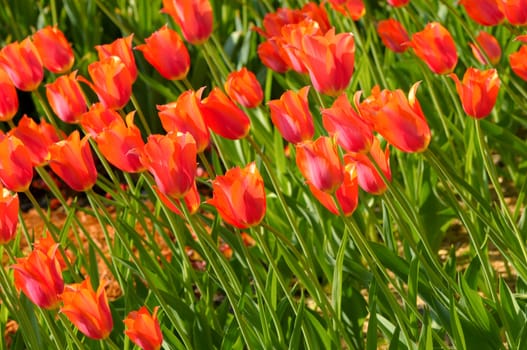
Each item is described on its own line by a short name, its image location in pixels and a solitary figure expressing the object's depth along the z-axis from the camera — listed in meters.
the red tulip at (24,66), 3.54
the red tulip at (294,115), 3.25
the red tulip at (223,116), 3.26
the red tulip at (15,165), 3.25
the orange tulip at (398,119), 3.13
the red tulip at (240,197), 3.11
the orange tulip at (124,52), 3.49
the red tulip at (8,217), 3.21
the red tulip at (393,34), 3.78
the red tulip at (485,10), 3.58
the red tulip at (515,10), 3.47
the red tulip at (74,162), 3.28
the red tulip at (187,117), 3.23
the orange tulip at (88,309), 3.12
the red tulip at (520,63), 3.39
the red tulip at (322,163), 3.11
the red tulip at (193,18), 3.62
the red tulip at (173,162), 3.11
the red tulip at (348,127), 3.15
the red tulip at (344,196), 3.19
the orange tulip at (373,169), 3.22
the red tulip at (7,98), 3.51
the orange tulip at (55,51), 3.67
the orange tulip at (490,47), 3.67
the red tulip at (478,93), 3.24
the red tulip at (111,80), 3.44
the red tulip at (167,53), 3.55
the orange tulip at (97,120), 3.35
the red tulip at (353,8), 3.78
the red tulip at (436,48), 3.45
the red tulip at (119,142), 3.23
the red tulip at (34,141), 3.39
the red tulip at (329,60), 3.28
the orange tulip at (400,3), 3.67
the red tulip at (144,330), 3.13
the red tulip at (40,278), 3.16
